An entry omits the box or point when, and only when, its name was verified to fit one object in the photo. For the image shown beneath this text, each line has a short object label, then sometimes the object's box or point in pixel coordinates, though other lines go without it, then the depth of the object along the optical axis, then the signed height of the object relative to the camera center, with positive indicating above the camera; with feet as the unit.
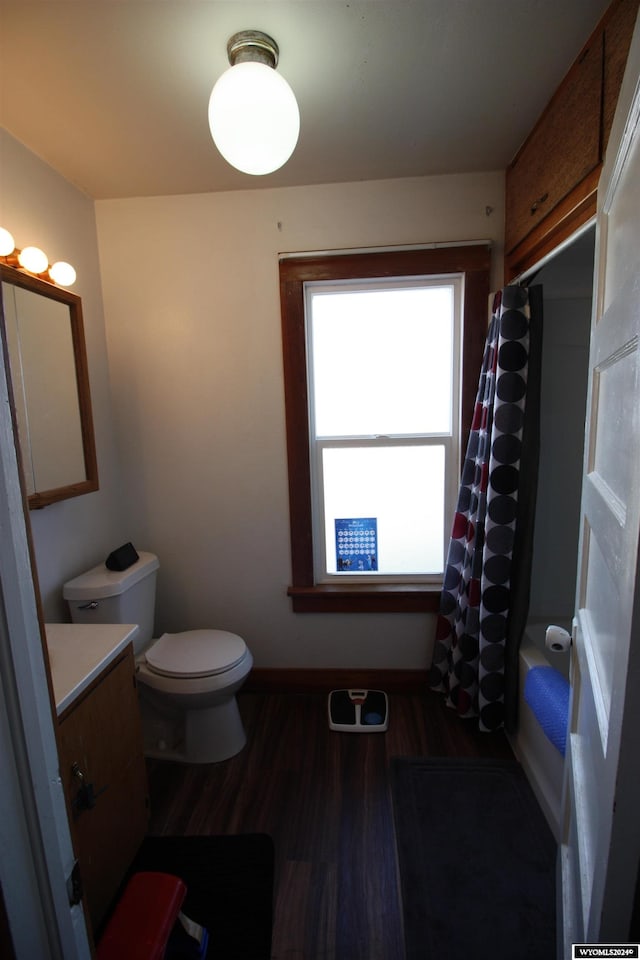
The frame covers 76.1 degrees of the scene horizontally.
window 6.01 +0.05
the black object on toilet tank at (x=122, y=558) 5.69 -1.88
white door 1.63 -0.98
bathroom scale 6.12 -4.56
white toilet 5.25 -3.23
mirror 4.45 +0.46
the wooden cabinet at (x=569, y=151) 3.38 +2.63
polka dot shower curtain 5.14 -1.40
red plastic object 2.98 -3.82
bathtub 4.60 -4.08
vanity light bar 4.17 +1.80
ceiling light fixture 3.34 +2.59
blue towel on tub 3.32 -2.49
